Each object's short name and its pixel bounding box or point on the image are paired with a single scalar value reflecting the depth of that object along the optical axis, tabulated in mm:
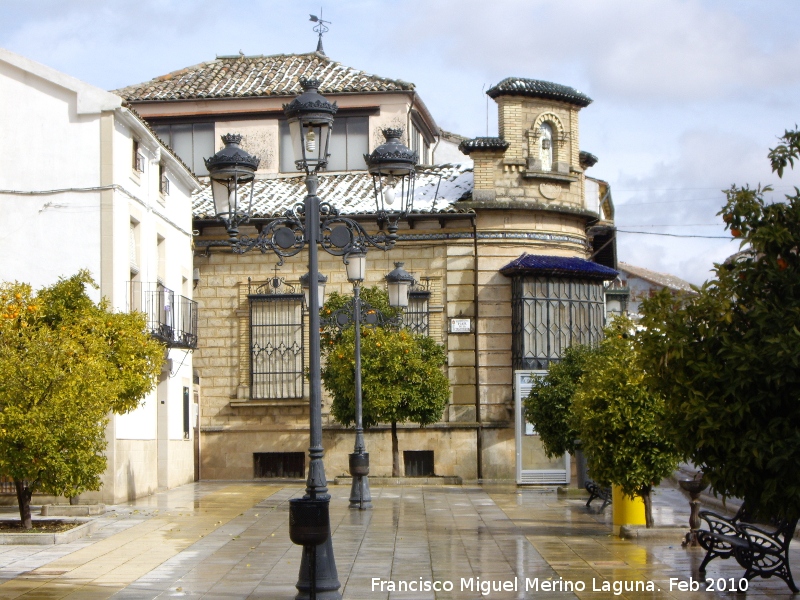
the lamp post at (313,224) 10875
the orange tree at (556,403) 24438
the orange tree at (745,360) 8742
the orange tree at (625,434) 15711
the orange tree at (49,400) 16203
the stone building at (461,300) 29750
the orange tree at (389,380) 27234
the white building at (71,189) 22188
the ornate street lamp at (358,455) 20922
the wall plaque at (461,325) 30031
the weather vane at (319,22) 37062
